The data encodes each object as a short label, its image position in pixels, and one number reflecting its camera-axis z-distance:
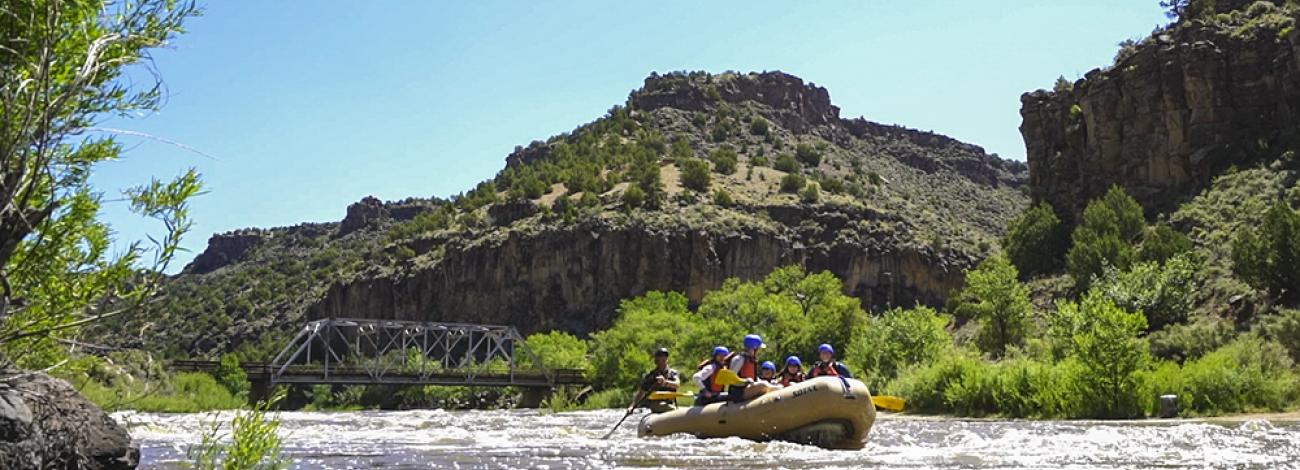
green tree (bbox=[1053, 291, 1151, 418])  29.19
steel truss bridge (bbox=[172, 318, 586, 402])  67.88
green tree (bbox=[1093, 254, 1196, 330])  46.53
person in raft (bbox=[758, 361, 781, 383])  21.08
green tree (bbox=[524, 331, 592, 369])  86.69
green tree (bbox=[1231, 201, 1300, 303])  41.41
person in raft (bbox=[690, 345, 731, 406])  20.38
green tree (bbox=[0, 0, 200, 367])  5.81
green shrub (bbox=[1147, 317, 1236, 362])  38.09
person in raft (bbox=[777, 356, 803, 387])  21.59
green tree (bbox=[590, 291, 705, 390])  62.34
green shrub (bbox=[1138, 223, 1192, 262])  54.81
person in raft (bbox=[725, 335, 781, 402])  19.33
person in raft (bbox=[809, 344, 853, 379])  20.27
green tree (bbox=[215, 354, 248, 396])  91.56
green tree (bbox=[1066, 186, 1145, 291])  59.46
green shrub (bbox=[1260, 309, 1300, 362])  33.97
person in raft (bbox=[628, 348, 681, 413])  21.95
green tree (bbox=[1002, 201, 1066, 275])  73.19
